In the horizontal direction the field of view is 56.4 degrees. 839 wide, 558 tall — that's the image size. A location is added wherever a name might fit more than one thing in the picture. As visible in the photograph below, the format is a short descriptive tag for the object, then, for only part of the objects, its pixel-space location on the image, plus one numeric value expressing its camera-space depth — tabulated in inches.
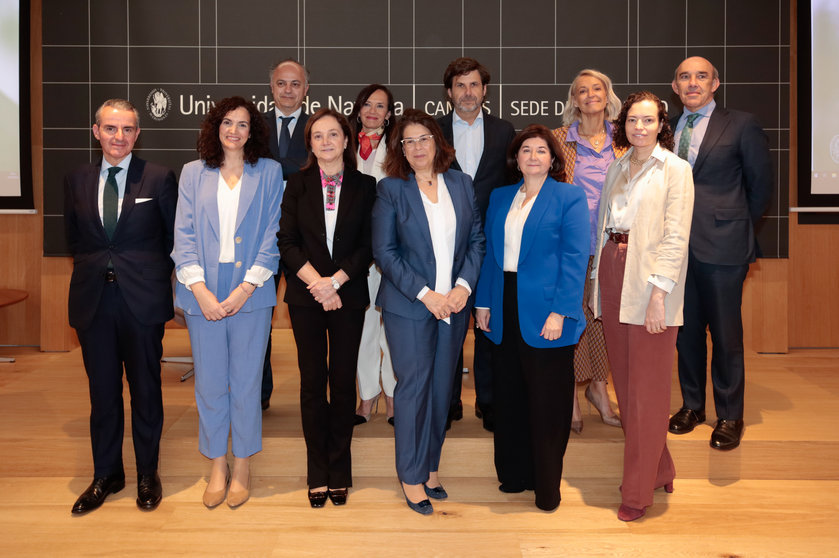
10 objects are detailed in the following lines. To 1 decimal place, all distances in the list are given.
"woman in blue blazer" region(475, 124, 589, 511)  127.0
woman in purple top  145.5
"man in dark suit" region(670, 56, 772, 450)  145.3
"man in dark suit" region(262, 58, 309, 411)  159.5
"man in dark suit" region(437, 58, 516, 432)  148.9
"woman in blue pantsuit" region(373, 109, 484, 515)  128.4
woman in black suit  129.0
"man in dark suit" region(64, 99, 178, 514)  130.4
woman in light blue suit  130.6
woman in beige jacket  125.3
